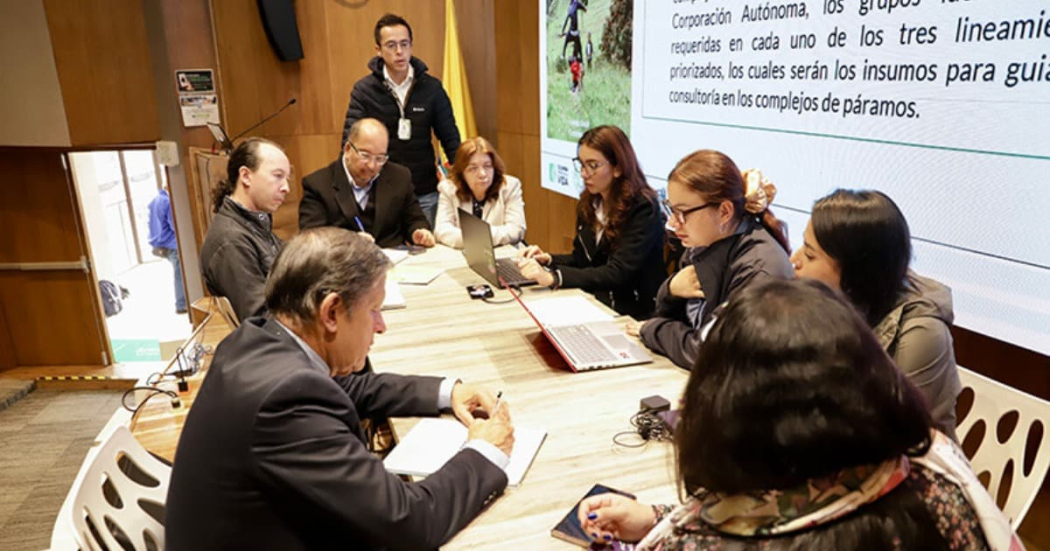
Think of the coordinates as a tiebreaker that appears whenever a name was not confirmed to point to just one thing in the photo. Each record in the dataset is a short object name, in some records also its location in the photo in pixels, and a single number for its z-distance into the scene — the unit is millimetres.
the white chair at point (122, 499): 1251
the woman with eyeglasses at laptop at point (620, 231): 2703
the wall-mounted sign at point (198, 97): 4754
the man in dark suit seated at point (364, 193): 3290
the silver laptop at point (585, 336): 1875
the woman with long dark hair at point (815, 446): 749
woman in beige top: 3379
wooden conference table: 1256
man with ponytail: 2412
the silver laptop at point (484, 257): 2559
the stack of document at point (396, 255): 3198
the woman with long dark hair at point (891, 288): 1455
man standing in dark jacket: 4320
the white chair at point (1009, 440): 1408
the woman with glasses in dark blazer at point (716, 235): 1900
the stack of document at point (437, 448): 1368
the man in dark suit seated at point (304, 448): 1072
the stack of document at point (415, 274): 2816
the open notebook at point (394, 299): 2451
